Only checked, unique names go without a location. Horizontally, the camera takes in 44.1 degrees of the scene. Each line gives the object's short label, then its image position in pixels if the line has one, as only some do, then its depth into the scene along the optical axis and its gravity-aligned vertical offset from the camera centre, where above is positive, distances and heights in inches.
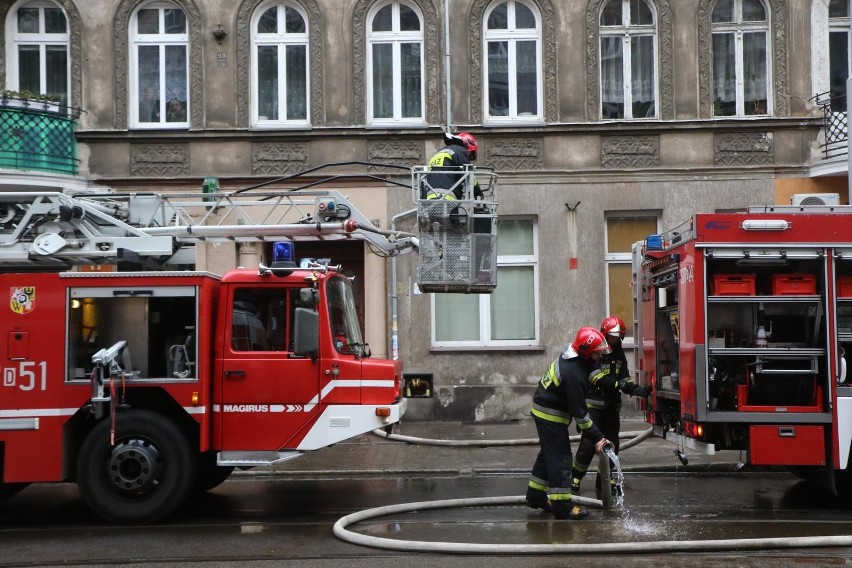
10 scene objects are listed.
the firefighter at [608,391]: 396.8 -30.9
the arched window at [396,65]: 687.7 +162.8
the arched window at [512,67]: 687.7 +160.9
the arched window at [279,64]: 687.7 +164.6
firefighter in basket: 407.5 +54.5
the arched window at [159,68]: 686.5 +163.0
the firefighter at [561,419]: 358.6 -37.1
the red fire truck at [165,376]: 367.2 -21.4
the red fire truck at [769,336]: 367.9 -9.6
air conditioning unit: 455.2 +47.9
